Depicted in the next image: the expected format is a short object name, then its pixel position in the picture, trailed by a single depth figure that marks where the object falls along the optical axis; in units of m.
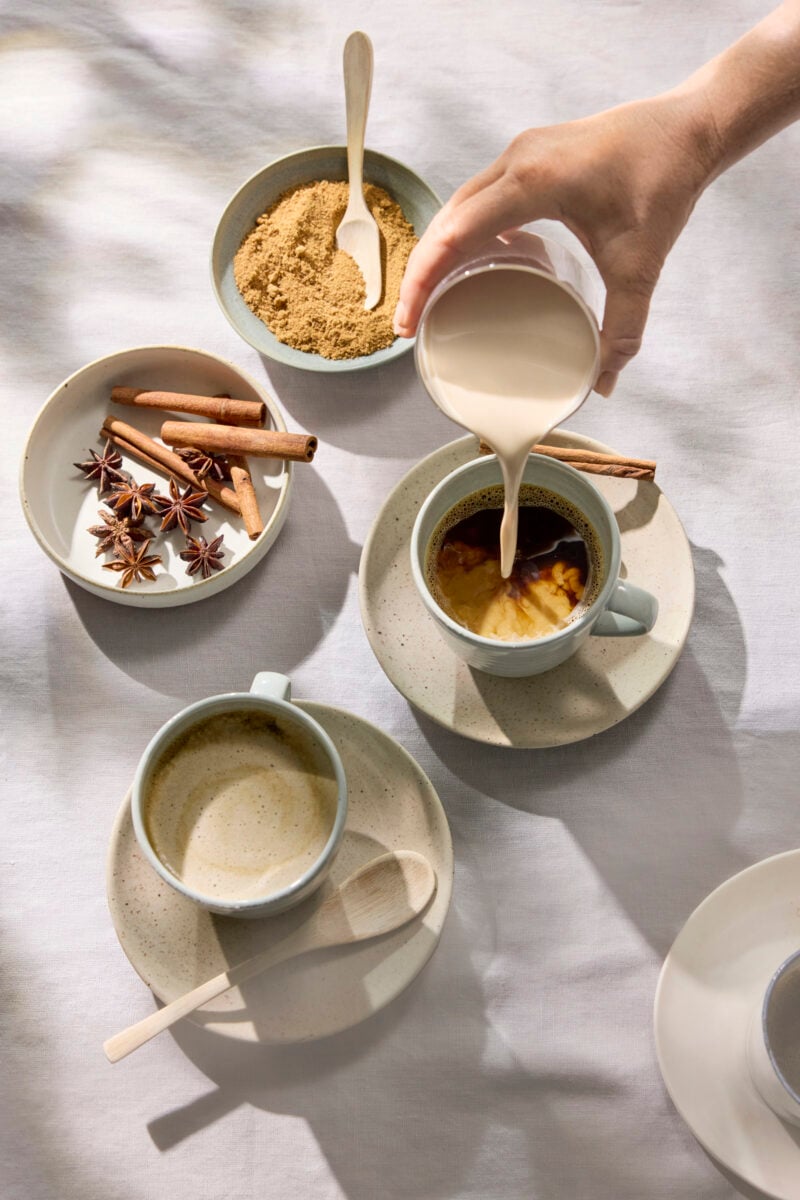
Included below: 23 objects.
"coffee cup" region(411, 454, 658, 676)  1.18
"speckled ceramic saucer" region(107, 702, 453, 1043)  1.23
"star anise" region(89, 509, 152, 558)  1.42
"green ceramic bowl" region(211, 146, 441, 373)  1.47
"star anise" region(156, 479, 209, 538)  1.42
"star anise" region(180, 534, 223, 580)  1.41
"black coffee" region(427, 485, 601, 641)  1.29
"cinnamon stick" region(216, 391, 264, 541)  1.39
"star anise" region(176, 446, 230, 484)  1.44
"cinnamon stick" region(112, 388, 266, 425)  1.43
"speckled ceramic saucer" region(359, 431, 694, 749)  1.30
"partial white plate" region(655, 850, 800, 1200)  1.24
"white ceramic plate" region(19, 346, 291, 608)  1.40
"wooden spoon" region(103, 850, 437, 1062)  1.24
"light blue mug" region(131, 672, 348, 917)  1.14
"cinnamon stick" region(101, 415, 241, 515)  1.43
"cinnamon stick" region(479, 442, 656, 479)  1.35
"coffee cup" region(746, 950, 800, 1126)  1.15
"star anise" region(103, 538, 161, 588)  1.41
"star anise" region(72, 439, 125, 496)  1.46
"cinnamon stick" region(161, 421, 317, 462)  1.38
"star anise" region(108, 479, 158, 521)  1.42
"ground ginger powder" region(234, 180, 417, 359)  1.47
